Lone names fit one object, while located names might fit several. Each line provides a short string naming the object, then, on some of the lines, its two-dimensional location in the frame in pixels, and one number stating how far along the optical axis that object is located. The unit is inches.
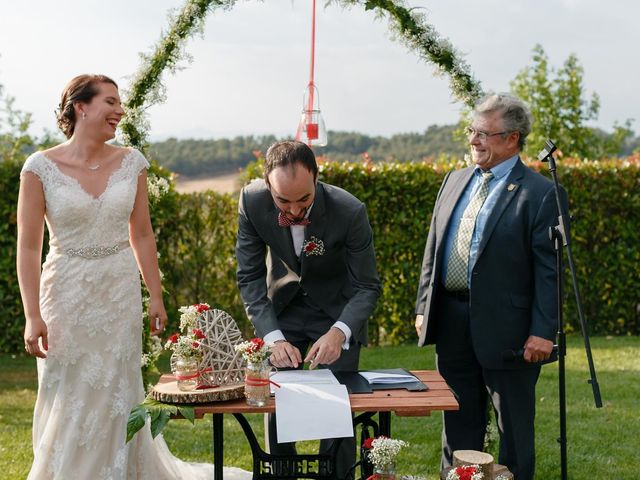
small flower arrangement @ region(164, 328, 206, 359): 132.6
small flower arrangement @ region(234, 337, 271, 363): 128.0
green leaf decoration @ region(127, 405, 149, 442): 124.9
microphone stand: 140.9
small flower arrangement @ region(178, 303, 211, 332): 135.3
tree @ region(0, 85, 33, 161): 588.1
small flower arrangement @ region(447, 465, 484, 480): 117.5
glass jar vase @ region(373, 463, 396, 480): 119.9
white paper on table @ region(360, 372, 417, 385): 143.9
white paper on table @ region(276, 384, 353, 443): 124.6
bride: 151.3
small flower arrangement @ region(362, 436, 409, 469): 118.4
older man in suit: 152.9
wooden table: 128.3
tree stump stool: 133.1
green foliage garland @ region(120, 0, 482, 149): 182.1
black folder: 138.9
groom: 152.6
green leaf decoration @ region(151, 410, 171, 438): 123.0
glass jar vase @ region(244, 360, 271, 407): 128.3
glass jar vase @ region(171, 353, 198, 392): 132.3
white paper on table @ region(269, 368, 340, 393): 137.9
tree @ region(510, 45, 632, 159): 694.5
